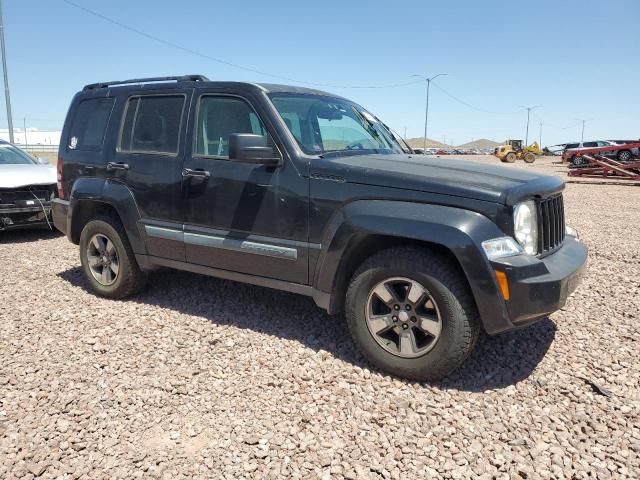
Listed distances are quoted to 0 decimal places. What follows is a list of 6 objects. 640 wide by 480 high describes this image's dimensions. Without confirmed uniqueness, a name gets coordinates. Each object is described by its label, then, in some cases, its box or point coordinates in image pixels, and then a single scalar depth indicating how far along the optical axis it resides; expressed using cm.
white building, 11588
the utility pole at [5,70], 1775
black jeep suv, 303
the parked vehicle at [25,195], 752
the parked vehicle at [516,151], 4328
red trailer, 1925
